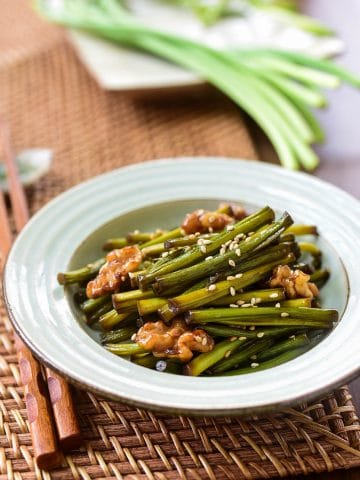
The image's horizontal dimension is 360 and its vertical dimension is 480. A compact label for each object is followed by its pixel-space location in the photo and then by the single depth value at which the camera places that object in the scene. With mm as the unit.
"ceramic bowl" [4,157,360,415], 561
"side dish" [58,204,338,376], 607
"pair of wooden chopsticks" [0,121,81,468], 577
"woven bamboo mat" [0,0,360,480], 580
